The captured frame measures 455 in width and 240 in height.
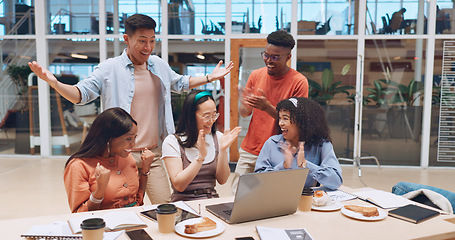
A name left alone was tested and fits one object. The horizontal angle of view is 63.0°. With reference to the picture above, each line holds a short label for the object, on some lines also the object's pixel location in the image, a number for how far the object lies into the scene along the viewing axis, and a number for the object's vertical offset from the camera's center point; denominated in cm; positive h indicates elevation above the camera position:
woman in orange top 190 -41
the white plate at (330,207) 182 -60
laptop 158 -49
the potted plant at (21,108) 664 -38
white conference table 152 -61
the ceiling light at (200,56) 633 +53
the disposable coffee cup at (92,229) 132 -51
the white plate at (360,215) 170 -60
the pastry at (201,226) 151 -58
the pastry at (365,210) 173 -58
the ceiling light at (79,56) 654 +54
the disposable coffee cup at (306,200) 182 -56
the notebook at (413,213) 171 -60
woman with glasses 222 -40
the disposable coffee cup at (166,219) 151 -54
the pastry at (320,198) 186 -56
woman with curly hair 219 -34
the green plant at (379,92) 604 -8
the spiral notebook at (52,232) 144 -58
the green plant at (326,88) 609 -2
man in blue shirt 237 -2
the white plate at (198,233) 149 -59
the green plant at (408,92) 597 -8
